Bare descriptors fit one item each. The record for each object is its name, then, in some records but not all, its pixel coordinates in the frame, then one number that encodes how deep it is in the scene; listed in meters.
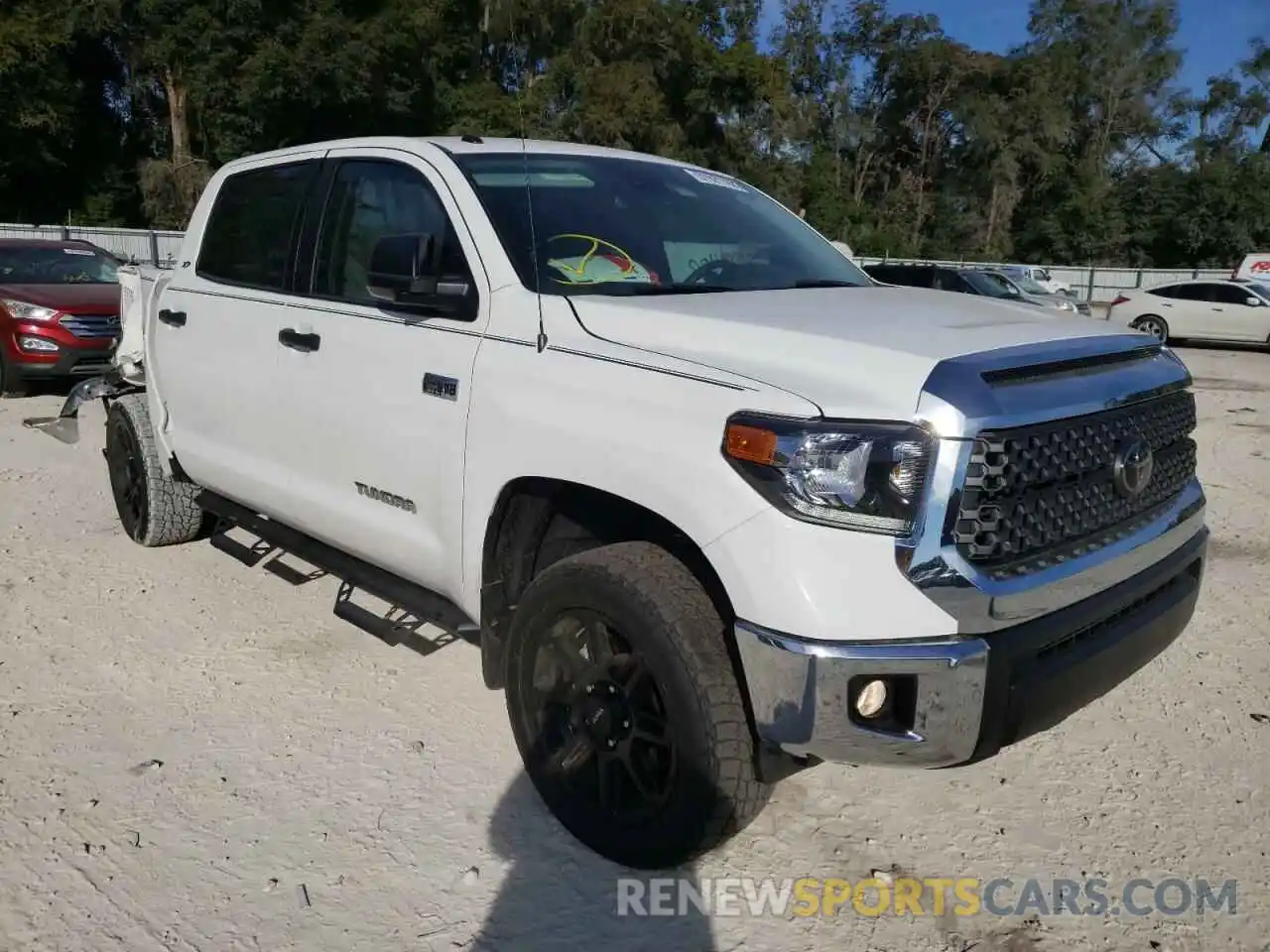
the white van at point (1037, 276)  26.86
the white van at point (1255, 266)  32.25
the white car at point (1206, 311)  21.38
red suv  10.45
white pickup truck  2.48
